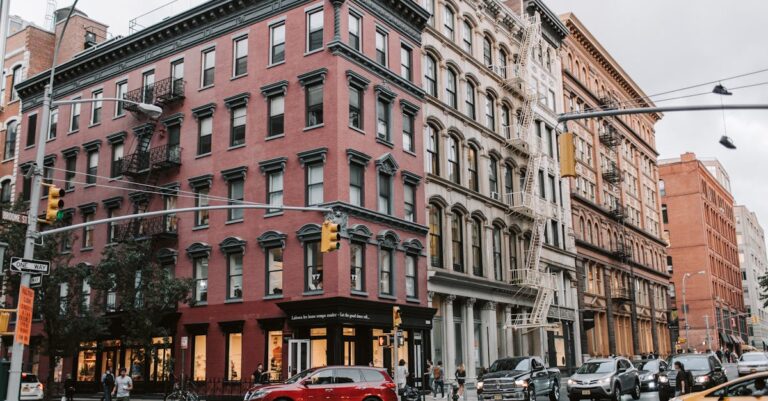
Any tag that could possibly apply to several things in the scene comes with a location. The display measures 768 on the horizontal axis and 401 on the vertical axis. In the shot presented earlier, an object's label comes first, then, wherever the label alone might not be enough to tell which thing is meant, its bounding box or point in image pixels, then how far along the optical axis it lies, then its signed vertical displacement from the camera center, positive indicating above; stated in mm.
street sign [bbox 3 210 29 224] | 19031 +3628
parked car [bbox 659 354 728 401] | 27188 -842
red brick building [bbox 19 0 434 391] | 32812 +8506
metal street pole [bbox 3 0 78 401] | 18203 +3393
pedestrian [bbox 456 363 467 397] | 31539 -1082
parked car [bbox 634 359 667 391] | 31547 -960
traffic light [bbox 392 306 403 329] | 27622 +1296
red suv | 22609 -1002
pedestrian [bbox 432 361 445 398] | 32656 -1147
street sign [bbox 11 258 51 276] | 18906 +2360
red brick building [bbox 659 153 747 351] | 99750 +13363
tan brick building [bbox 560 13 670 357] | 59438 +11851
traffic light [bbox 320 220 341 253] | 22594 +3511
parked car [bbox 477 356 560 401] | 27234 -1091
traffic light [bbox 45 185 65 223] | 18469 +3772
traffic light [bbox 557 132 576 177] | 16859 +4419
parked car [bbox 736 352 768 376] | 41031 -853
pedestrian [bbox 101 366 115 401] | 29750 -1004
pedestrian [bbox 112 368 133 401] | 26047 -1071
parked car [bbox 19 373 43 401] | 32094 -1274
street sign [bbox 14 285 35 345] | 18422 +1077
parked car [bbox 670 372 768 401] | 15602 -862
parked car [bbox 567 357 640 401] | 26953 -1111
